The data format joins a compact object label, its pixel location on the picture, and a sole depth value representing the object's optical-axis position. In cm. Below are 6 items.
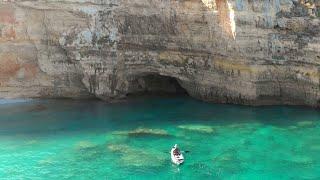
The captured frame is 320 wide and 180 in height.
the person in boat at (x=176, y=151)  2556
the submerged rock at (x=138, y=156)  2558
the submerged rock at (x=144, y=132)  2962
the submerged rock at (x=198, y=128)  2978
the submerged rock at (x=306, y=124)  2961
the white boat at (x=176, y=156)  2512
